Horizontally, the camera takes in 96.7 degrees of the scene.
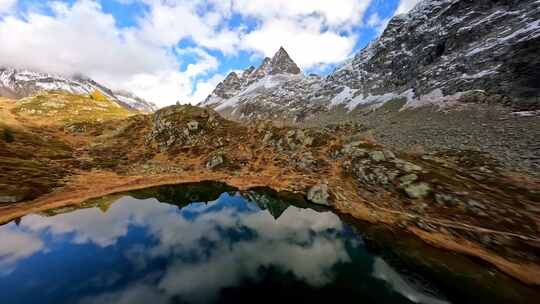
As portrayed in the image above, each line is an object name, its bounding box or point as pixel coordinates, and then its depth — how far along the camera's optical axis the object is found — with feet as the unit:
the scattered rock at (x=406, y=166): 136.89
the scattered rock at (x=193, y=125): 262.00
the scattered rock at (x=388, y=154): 157.22
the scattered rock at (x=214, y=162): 199.48
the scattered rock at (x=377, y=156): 157.58
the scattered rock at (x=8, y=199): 112.88
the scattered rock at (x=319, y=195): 130.80
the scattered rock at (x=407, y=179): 127.41
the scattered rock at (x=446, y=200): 107.04
